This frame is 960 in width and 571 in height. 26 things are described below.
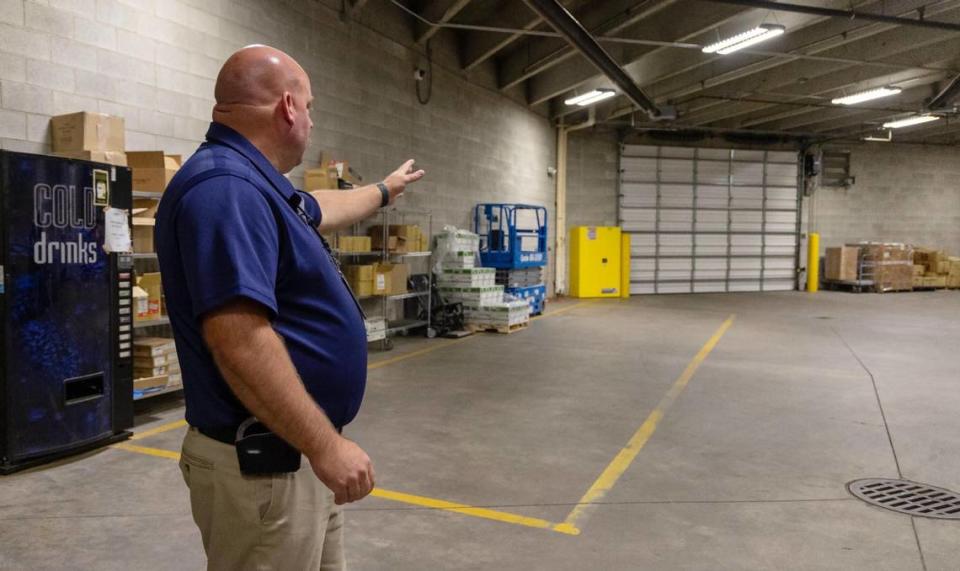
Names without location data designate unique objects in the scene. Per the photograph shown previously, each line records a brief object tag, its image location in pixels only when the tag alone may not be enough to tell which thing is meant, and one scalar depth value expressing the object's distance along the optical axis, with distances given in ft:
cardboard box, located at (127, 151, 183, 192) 19.12
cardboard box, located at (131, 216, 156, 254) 19.25
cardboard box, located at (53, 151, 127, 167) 17.67
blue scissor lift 42.98
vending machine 14.20
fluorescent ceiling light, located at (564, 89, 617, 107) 45.63
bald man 4.32
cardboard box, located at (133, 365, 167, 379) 19.04
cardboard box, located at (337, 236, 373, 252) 28.94
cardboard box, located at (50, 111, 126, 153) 17.69
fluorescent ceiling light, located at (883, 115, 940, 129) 54.29
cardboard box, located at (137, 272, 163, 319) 19.51
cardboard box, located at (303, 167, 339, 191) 27.50
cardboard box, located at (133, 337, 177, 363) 19.01
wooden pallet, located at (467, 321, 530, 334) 36.24
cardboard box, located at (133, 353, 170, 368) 19.01
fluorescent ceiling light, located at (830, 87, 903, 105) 46.34
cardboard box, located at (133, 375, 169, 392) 18.48
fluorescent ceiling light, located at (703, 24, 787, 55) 31.50
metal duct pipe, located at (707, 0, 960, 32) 29.19
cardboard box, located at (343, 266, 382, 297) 29.94
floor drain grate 12.72
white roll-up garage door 63.57
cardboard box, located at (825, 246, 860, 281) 65.10
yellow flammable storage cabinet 57.77
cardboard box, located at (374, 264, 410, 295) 30.76
